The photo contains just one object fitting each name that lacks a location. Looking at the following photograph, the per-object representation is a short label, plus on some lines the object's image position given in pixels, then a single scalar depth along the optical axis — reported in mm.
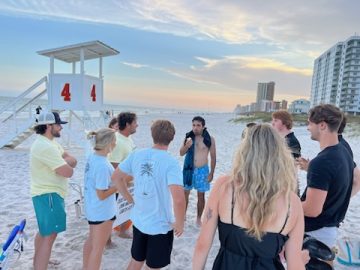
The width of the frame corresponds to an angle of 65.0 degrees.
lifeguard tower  8855
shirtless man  4531
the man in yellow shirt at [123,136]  3678
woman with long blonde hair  1418
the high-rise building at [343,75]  73062
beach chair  2033
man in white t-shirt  2271
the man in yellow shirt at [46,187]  2613
